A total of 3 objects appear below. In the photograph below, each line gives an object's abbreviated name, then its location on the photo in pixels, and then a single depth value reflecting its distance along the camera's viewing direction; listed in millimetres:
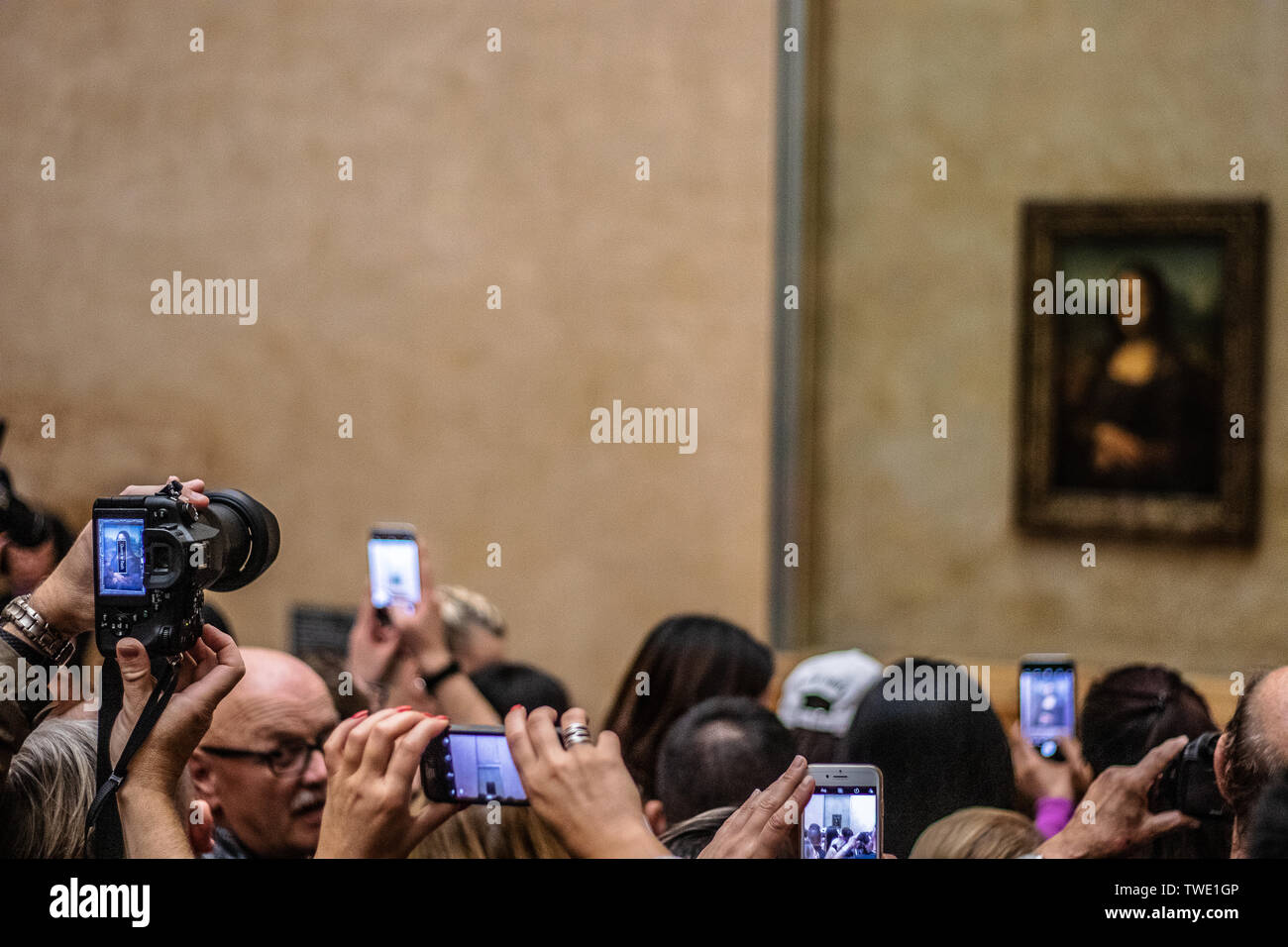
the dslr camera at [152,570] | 3953
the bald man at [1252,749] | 4219
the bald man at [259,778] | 5305
